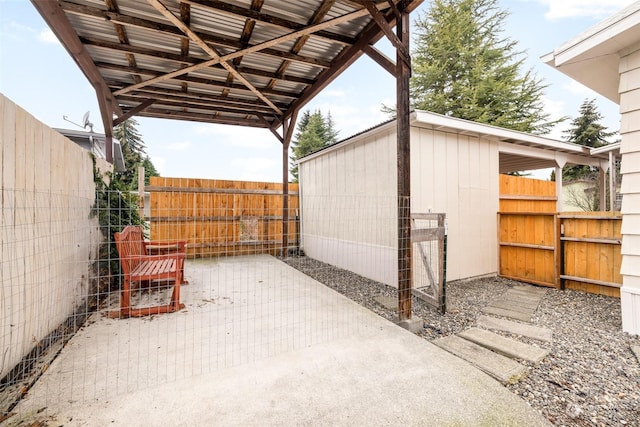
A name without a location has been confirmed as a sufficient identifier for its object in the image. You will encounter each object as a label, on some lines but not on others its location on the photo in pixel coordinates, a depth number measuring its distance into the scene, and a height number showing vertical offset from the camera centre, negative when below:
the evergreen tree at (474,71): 10.56 +5.86
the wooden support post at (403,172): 2.68 +0.39
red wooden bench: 2.79 -0.67
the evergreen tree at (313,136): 16.83 +4.90
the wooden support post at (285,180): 6.11 +0.76
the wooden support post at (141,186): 5.49 +0.54
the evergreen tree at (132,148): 16.11 +4.18
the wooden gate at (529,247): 4.13 -0.62
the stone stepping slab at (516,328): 2.51 -1.20
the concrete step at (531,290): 3.85 -1.22
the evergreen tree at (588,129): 12.47 +3.80
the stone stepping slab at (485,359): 1.89 -1.18
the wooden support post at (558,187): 6.00 +0.50
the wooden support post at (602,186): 6.87 +0.60
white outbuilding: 4.02 +0.39
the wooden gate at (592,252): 3.53 -0.60
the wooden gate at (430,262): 3.00 -0.71
